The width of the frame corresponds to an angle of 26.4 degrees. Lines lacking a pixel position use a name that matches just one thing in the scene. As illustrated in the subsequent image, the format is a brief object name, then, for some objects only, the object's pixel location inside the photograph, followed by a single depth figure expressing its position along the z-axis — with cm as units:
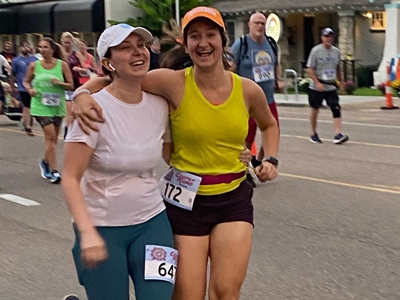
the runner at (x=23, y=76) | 1651
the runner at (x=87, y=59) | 1429
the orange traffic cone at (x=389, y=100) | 2138
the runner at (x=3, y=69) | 1189
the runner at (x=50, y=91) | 1047
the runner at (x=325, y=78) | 1396
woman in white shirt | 367
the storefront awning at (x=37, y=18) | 4022
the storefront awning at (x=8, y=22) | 4275
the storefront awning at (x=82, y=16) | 3784
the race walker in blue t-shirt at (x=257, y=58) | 964
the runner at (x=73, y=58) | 1307
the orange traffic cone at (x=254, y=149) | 1031
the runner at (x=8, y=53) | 2052
